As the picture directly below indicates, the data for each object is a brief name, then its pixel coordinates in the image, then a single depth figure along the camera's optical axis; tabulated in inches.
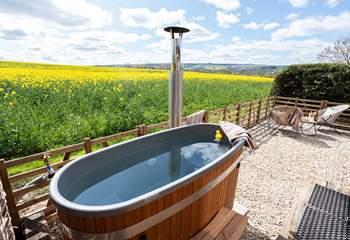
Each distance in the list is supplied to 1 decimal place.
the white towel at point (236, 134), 111.0
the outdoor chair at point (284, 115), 248.2
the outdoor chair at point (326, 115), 243.5
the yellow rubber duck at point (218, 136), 140.5
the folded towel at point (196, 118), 165.6
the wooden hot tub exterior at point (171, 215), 54.9
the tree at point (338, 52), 512.7
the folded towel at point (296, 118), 243.9
